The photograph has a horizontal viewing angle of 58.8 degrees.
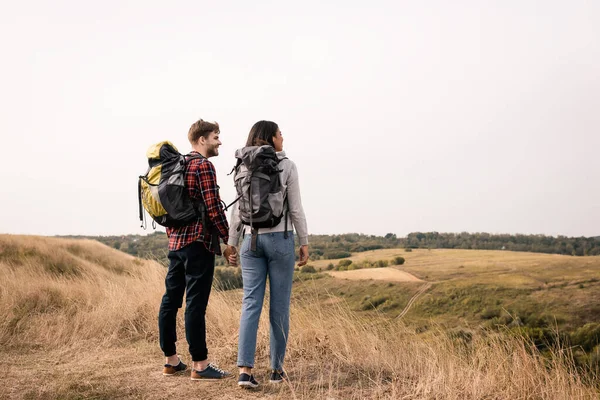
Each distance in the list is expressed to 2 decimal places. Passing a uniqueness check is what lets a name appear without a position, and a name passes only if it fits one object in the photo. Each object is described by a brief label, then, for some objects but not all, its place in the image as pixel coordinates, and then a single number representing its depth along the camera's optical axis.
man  4.30
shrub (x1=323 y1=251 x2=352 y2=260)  87.31
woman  4.05
